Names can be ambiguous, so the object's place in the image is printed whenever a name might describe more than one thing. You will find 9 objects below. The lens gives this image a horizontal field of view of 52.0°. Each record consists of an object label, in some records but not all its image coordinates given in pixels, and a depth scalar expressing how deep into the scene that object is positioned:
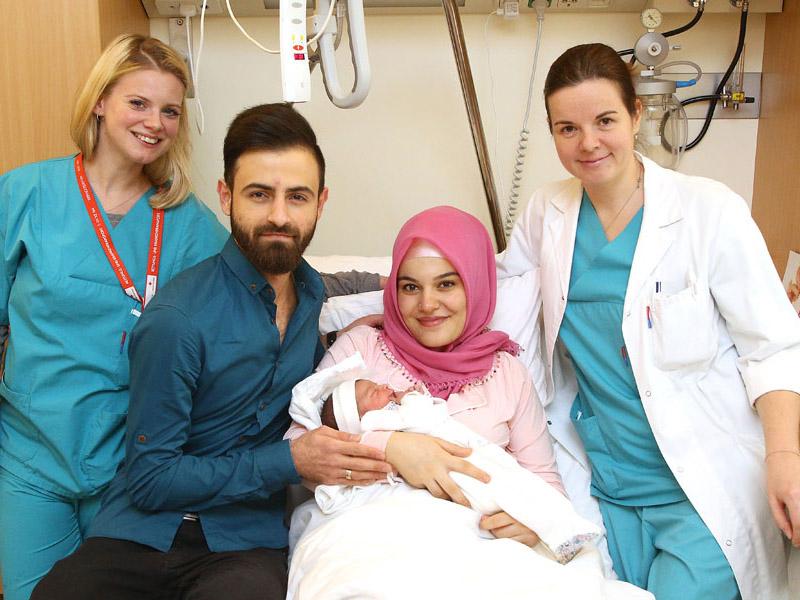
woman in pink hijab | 1.88
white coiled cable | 2.80
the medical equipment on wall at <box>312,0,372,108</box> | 1.95
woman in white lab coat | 1.69
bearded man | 1.59
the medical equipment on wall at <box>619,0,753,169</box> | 2.50
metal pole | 2.18
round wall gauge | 2.61
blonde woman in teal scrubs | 1.89
